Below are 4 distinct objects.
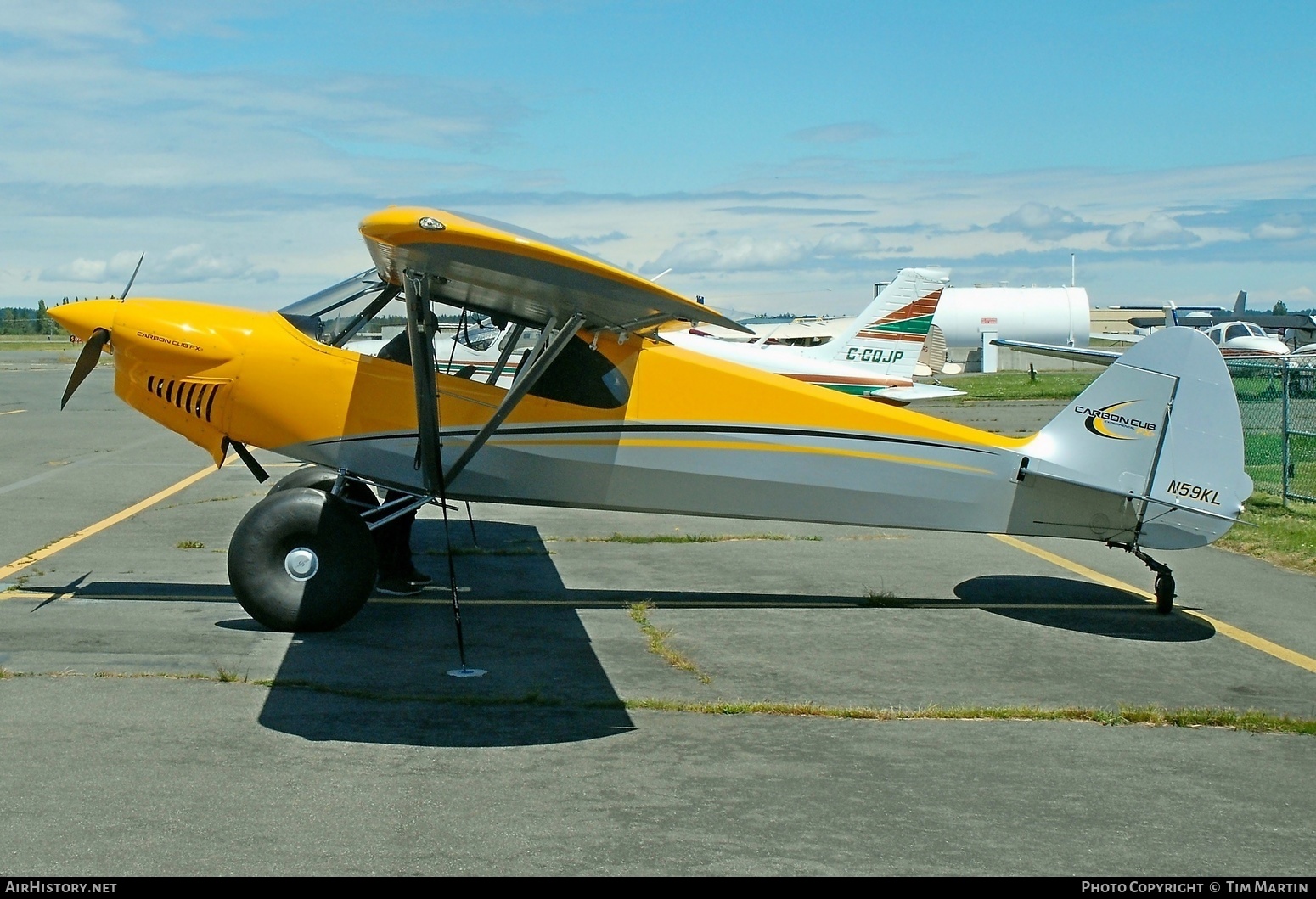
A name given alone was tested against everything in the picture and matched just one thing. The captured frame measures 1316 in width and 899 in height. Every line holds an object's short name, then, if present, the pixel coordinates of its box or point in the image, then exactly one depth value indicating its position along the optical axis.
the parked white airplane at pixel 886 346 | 24.84
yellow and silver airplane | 7.49
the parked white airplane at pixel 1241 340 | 43.16
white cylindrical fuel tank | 66.56
